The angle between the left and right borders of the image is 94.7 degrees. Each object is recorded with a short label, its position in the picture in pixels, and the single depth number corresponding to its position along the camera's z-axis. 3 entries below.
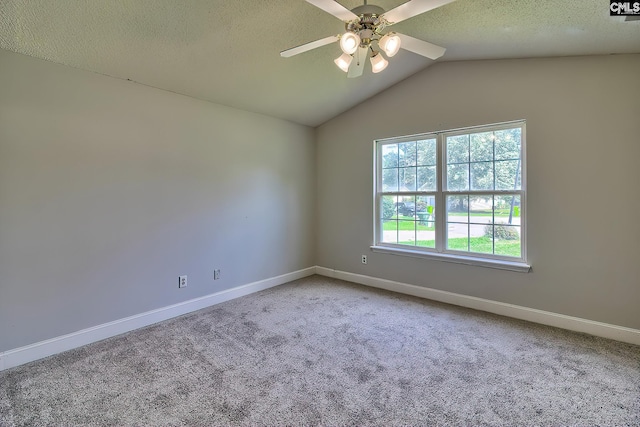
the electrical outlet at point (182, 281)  3.09
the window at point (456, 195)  3.07
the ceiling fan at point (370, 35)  1.56
